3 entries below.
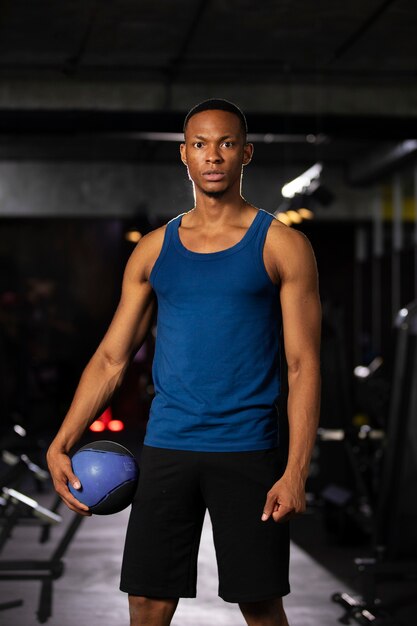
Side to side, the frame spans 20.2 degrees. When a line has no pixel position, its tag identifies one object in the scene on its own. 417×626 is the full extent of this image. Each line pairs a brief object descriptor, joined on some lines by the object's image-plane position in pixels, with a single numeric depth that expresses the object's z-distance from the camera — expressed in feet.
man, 7.52
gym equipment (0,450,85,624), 14.98
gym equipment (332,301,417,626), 14.93
